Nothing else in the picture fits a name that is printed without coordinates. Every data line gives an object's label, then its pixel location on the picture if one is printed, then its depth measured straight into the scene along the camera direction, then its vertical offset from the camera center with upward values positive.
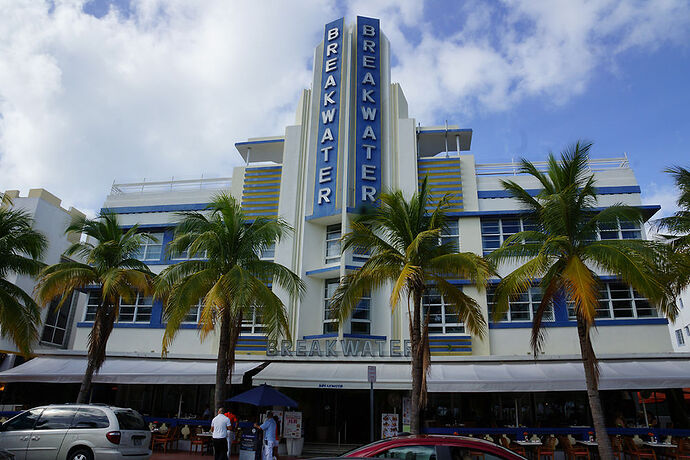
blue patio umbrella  14.84 +0.35
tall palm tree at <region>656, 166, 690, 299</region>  13.68 +5.04
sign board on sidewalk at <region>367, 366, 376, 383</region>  13.09 +0.96
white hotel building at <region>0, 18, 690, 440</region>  17.91 +3.93
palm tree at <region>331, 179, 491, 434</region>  13.59 +3.91
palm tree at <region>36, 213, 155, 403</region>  16.28 +3.96
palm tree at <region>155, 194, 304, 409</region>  14.40 +3.68
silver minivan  11.34 -0.65
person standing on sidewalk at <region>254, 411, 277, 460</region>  13.41 -0.67
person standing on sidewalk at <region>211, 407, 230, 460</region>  12.41 -0.63
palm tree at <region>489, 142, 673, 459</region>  12.45 +4.22
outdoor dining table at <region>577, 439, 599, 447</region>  15.28 -0.64
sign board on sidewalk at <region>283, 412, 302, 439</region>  17.75 -0.46
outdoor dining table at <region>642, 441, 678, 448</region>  14.51 -0.59
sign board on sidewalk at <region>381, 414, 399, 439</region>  17.77 -0.32
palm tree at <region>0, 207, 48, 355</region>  16.16 +4.22
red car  6.23 -0.40
